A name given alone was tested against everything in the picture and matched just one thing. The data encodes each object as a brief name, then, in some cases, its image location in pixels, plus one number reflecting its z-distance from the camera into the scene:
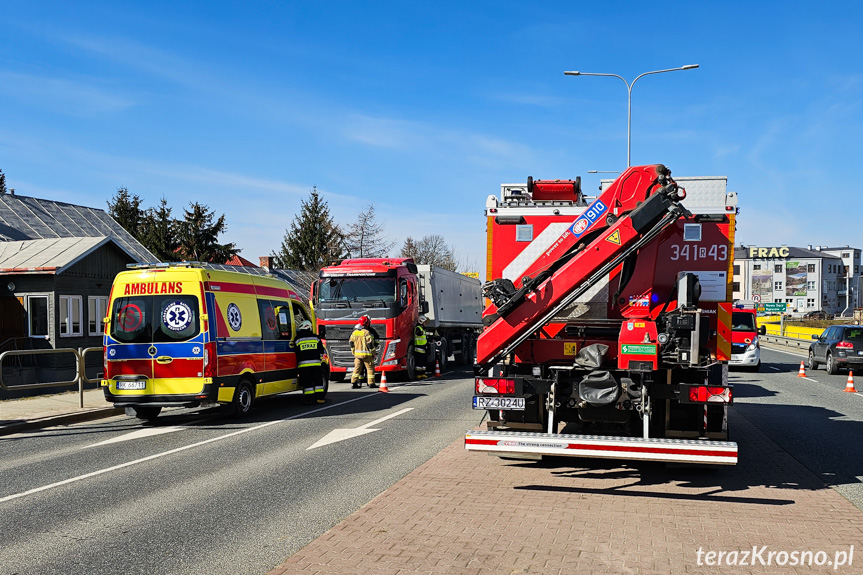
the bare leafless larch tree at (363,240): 55.59
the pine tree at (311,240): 59.19
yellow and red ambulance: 11.44
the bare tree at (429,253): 69.12
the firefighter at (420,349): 20.33
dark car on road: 22.52
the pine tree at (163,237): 51.03
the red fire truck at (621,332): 7.11
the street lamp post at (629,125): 25.61
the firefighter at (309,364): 13.95
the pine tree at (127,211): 61.58
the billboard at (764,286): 122.06
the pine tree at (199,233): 49.53
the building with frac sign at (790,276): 121.12
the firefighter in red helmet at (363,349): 17.45
